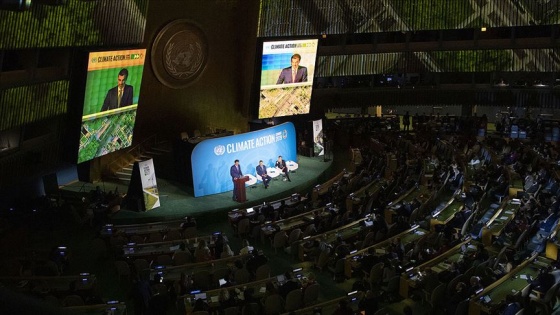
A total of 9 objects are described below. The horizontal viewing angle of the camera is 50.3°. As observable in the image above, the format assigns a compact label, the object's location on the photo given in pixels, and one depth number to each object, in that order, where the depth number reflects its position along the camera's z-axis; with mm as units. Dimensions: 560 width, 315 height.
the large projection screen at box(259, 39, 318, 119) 24047
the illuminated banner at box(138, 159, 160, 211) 18141
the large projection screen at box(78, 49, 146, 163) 18250
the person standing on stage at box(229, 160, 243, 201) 20516
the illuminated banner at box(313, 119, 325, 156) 25609
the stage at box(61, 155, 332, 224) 18469
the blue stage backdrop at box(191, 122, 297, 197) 20094
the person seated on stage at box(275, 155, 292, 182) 22359
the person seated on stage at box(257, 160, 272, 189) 21516
